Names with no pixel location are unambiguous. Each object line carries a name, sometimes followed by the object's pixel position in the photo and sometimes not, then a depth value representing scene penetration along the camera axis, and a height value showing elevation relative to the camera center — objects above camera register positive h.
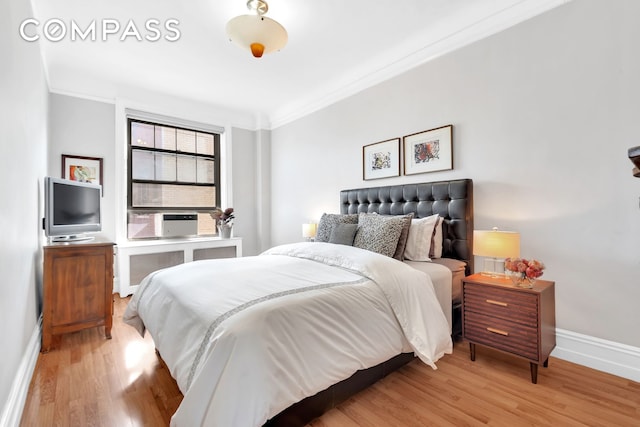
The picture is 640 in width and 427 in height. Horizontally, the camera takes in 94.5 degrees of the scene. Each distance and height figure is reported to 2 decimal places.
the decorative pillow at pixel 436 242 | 2.55 -0.25
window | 4.25 +0.60
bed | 1.17 -0.58
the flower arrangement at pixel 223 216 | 4.65 -0.03
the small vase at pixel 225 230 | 4.68 -0.26
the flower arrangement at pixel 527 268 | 1.87 -0.36
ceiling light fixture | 2.08 +1.33
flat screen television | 2.44 +0.05
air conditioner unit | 4.34 -0.15
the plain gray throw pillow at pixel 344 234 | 2.67 -0.19
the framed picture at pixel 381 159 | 3.22 +0.61
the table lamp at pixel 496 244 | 2.04 -0.23
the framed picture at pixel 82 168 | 3.57 +0.58
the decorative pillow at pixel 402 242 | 2.44 -0.24
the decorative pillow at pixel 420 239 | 2.49 -0.23
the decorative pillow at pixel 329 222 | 2.97 -0.09
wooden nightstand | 1.83 -0.70
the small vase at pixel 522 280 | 1.92 -0.45
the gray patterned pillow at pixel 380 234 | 2.40 -0.18
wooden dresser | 2.31 -0.60
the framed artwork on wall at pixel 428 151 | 2.78 +0.61
